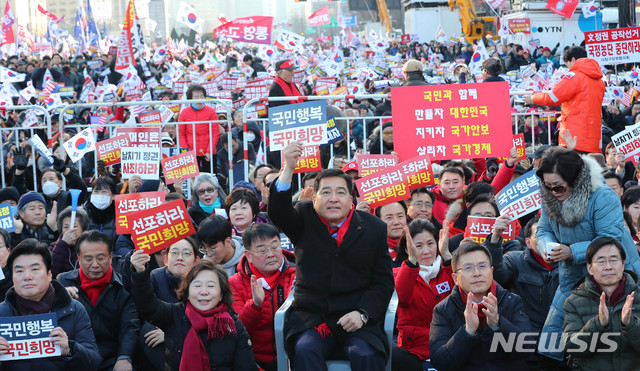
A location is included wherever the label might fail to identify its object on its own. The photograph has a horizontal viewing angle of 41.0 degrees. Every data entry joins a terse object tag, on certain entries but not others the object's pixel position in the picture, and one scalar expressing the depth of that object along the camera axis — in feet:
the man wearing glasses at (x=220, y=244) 19.66
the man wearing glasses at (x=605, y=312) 15.25
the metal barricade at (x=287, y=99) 28.50
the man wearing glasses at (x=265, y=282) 18.02
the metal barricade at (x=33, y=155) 30.87
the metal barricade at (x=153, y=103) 29.41
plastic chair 15.89
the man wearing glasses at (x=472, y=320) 16.02
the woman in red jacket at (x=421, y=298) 18.45
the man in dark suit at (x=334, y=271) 15.81
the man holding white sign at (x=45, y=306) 16.70
